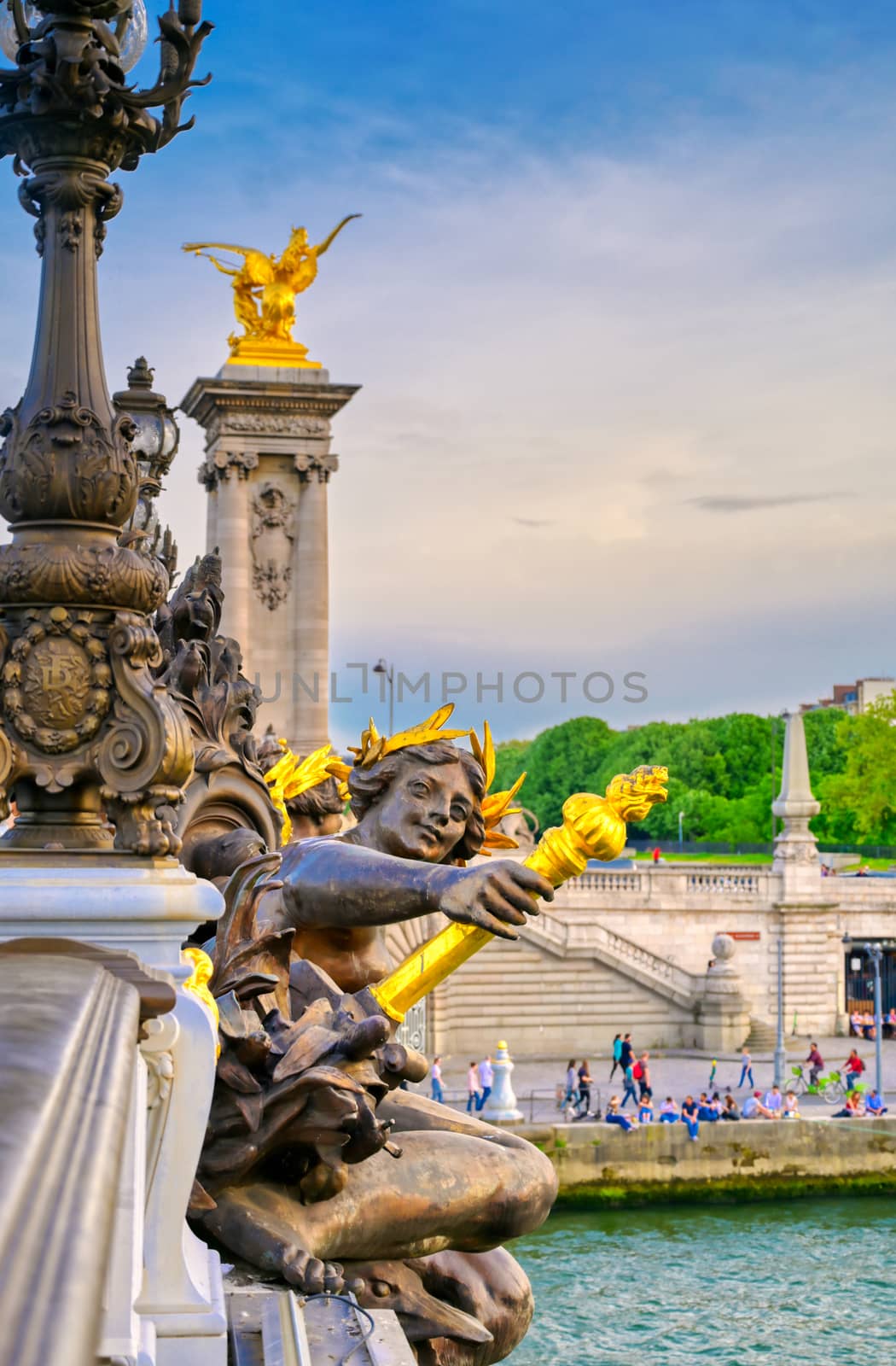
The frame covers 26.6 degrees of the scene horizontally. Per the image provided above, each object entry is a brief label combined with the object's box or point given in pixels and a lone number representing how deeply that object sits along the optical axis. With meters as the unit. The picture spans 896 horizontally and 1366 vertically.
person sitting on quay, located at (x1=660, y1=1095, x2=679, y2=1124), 31.92
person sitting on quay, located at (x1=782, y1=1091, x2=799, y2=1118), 32.81
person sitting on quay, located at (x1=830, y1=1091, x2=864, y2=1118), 33.00
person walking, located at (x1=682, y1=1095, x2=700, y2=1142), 31.47
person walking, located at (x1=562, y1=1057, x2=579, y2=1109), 33.25
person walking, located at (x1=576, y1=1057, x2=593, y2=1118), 32.72
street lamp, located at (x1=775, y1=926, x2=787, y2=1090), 37.09
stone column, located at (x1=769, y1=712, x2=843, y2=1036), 47.91
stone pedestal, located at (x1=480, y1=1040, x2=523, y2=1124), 31.20
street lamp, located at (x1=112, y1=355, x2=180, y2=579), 8.43
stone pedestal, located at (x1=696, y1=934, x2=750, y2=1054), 42.91
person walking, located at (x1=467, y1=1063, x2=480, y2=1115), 32.00
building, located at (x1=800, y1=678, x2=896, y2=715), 139.48
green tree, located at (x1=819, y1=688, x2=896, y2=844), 69.75
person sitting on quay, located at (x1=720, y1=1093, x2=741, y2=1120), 32.59
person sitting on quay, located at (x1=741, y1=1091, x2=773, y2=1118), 32.97
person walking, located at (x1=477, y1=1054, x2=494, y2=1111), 32.53
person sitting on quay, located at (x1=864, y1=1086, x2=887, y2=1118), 33.28
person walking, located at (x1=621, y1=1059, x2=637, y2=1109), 34.06
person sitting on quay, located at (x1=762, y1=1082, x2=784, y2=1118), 32.84
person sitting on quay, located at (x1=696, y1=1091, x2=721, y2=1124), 32.12
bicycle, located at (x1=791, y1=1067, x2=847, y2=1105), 35.59
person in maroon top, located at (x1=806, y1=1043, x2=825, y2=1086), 37.28
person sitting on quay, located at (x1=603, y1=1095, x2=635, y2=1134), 31.47
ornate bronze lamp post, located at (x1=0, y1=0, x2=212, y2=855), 3.99
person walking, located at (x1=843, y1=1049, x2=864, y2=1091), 35.16
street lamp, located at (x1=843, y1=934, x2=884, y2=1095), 34.78
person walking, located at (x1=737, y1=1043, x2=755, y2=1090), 36.88
